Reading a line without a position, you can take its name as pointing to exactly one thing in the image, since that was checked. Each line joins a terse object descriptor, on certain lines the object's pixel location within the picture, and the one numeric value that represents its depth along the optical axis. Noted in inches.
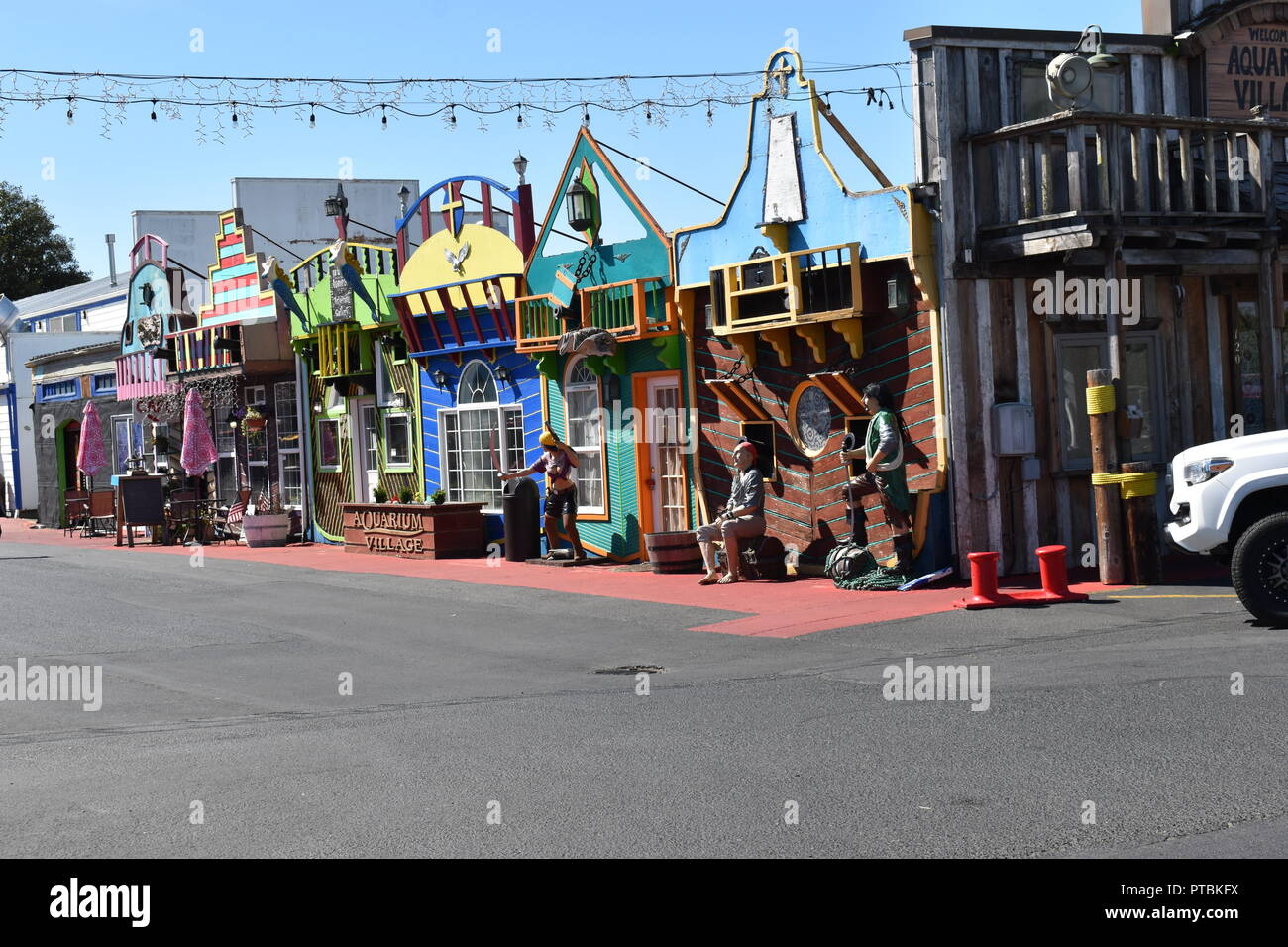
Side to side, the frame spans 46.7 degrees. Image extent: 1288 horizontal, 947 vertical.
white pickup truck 433.1
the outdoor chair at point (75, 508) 1295.5
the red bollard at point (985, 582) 519.5
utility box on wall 584.4
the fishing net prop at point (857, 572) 599.8
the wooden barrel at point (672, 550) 705.6
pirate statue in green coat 590.6
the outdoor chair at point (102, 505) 1227.2
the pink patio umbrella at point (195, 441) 1084.5
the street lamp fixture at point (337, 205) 1008.2
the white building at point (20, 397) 1632.6
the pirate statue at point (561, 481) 774.5
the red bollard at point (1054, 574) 529.3
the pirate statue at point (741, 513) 643.5
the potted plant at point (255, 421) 1097.4
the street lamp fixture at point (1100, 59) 600.7
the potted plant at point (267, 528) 1035.9
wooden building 567.8
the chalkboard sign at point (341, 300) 986.7
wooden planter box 855.1
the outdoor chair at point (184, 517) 1091.9
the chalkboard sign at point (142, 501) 1074.7
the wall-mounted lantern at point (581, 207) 765.9
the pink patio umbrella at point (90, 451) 1223.5
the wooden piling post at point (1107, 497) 555.2
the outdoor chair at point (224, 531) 1111.0
